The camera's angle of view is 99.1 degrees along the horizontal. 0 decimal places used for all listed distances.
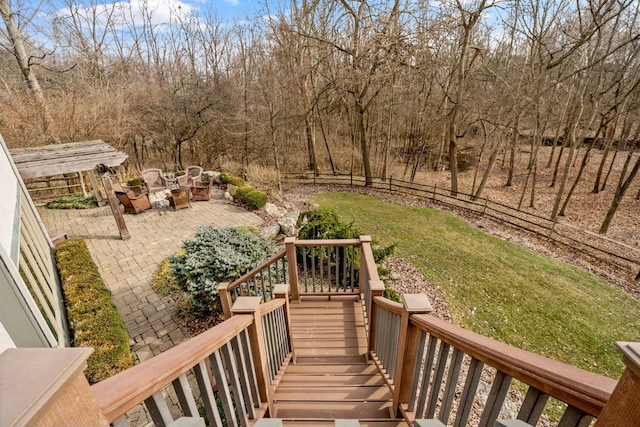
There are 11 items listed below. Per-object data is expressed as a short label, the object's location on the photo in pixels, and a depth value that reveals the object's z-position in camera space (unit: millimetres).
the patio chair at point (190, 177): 11156
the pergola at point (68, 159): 5496
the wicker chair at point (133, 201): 9023
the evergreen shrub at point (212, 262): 4344
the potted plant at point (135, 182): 11740
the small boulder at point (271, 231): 7779
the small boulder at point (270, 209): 10155
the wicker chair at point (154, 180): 10461
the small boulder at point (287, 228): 8141
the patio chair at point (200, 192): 10641
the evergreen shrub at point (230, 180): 12023
